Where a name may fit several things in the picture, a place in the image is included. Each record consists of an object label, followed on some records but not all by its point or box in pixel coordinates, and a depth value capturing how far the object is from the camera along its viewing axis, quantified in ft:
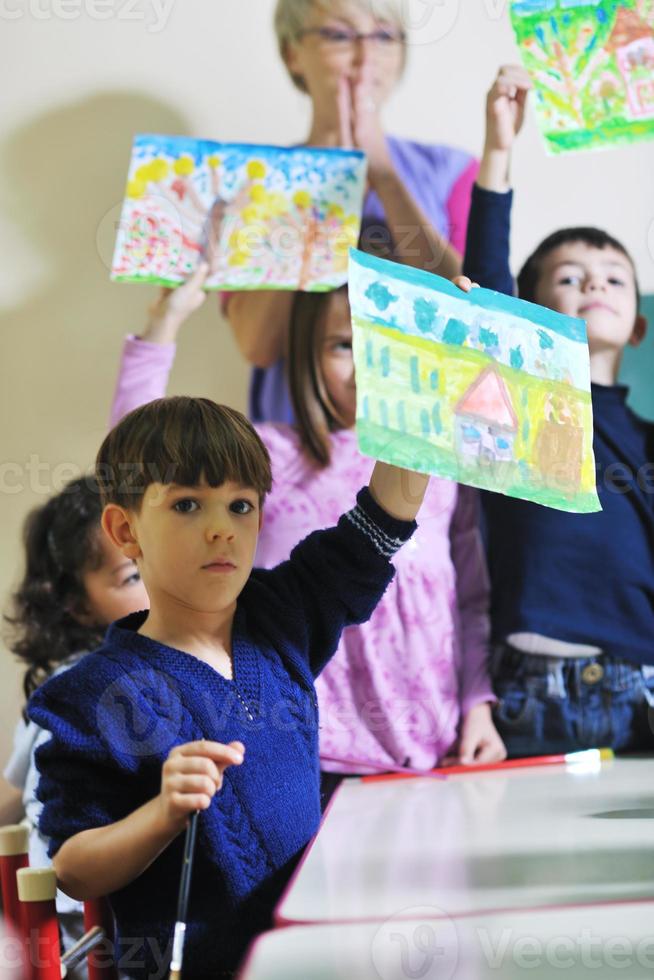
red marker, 9.24
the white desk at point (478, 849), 7.14
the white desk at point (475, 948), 5.64
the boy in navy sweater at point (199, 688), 7.76
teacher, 10.08
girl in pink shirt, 9.75
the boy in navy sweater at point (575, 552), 9.76
